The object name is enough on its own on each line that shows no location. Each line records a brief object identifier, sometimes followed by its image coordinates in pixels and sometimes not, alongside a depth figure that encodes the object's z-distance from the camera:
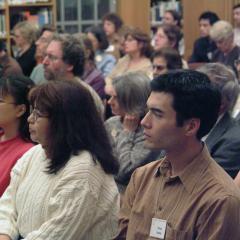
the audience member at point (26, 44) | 8.64
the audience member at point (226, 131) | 3.71
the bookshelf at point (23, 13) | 10.40
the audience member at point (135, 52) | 7.25
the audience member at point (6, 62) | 7.00
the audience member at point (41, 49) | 7.24
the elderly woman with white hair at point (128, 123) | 4.01
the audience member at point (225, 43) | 8.04
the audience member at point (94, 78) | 6.45
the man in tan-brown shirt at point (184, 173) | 2.43
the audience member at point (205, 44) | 9.38
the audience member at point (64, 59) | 5.50
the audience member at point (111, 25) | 9.83
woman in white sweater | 3.04
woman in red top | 4.01
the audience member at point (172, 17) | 10.31
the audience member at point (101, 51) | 8.13
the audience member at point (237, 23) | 9.30
